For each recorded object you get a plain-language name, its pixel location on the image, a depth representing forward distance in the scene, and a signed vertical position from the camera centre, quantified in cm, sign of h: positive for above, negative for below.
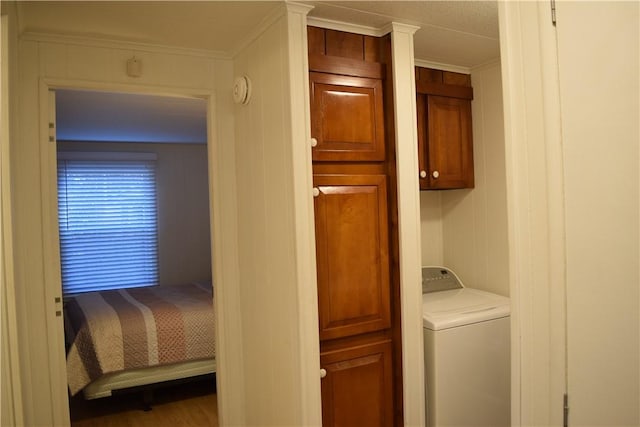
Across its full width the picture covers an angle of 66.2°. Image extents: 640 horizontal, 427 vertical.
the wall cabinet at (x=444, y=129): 282 +44
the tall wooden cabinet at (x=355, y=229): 222 -10
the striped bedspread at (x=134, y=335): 348 -90
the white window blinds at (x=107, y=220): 576 -6
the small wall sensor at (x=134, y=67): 252 +76
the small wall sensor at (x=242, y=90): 250 +62
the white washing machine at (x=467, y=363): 245 -82
